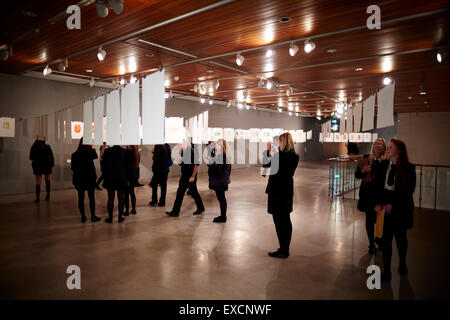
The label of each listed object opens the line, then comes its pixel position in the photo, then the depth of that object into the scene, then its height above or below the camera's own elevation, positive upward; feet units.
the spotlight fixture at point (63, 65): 21.48 +5.71
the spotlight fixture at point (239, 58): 19.54 +5.63
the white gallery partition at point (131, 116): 16.33 +1.58
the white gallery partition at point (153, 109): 14.09 +1.68
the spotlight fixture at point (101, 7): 11.46 +5.24
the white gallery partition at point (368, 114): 28.19 +3.14
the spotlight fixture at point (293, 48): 16.74 +5.36
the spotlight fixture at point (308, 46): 16.34 +5.39
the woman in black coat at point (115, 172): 17.15 -1.50
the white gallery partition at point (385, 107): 19.32 +2.64
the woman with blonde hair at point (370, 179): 12.00 -1.37
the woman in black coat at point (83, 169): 17.21 -1.35
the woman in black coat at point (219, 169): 17.90 -1.40
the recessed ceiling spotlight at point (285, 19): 14.13 +5.92
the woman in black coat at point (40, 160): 22.74 -1.10
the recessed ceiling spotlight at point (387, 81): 26.94 +5.90
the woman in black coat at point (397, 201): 10.40 -1.94
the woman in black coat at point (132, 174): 19.06 -1.82
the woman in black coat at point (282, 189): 12.27 -1.78
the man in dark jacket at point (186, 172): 19.20 -1.69
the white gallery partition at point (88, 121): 19.43 +1.81
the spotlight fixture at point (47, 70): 22.26 +5.55
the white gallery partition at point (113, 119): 17.35 +1.56
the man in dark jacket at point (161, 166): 21.85 -1.48
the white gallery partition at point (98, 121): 18.97 +1.62
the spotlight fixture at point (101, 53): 18.00 +5.48
